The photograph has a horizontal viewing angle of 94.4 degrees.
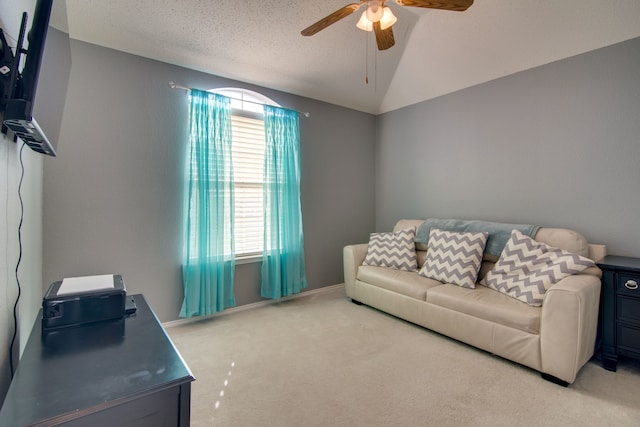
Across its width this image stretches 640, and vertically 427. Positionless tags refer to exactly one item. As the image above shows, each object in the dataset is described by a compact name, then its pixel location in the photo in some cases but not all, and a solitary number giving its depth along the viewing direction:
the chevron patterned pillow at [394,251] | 3.28
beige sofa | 1.91
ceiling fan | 1.75
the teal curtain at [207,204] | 2.86
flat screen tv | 0.93
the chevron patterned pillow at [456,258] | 2.72
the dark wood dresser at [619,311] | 2.05
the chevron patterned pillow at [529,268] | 2.18
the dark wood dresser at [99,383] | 0.78
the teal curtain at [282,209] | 3.37
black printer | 1.26
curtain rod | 2.79
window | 3.25
